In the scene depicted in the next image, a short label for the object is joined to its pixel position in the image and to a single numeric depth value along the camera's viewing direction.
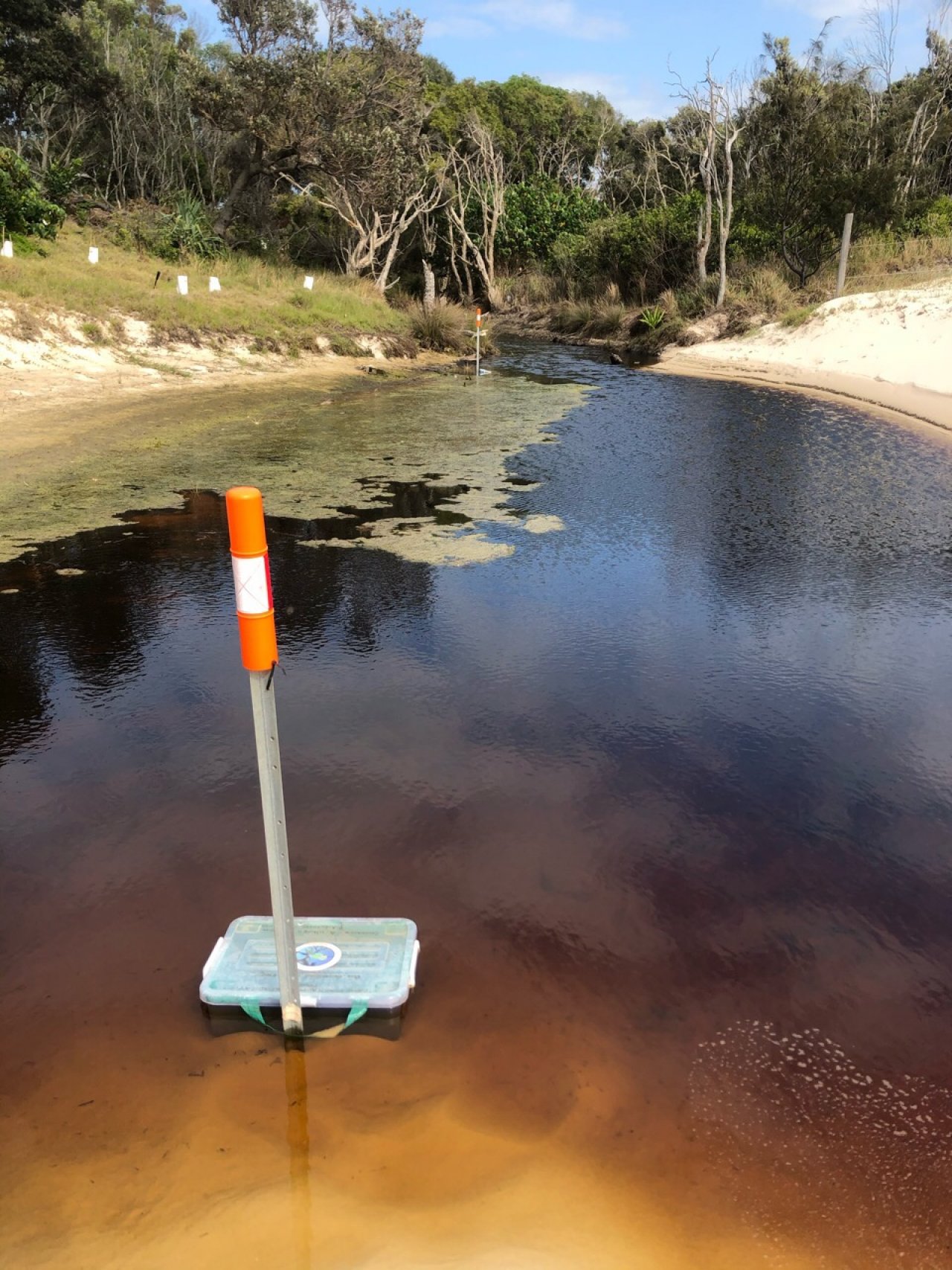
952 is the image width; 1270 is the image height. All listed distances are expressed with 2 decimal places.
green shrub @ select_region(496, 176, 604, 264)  34.84
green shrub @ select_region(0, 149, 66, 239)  17.53
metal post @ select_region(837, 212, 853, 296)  20.55
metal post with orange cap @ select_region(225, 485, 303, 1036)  2.17
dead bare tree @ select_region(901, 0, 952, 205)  27.09
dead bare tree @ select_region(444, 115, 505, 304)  32.94
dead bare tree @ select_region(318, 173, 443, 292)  25.97
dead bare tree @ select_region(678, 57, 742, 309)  23.89
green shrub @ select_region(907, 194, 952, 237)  22.95
